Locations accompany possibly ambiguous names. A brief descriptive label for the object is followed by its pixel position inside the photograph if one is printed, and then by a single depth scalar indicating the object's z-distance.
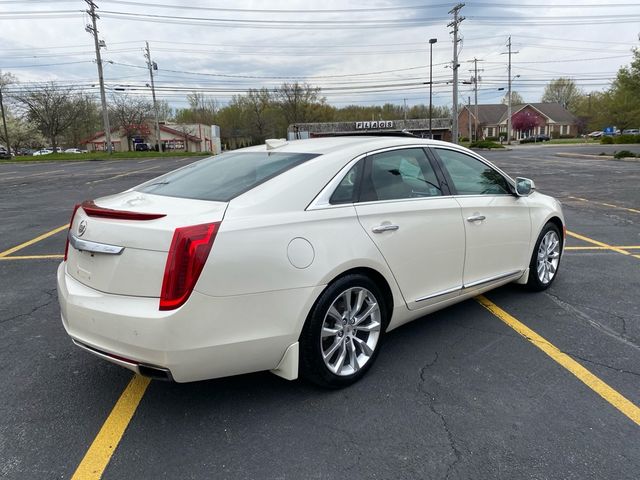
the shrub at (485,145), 51.47
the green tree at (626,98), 43.03
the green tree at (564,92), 103.06
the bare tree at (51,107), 59.28
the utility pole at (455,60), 43.16
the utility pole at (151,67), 59.75
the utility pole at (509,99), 63.75
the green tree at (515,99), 106.62
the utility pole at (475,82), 73.31
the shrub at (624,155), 26.68
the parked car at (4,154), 53.04
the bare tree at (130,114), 68.69
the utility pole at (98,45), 45.84
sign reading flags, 72.75
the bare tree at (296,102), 79.75
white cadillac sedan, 2.50
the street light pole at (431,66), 49.02
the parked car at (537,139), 76.56
